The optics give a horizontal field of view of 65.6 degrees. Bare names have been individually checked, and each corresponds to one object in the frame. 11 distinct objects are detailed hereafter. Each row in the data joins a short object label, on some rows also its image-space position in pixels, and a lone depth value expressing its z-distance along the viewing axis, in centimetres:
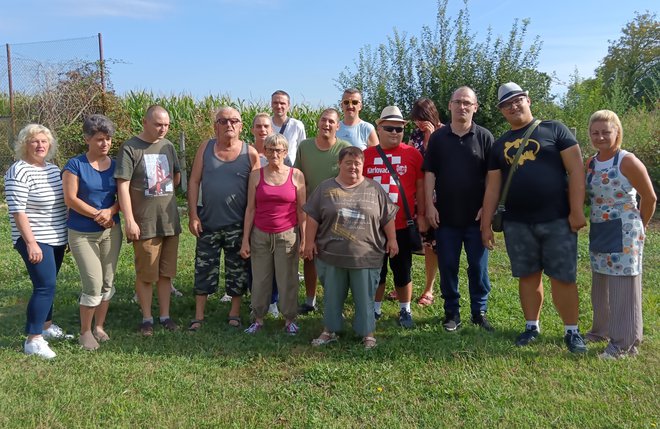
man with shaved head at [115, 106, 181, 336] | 443
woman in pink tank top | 454
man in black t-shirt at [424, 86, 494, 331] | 450
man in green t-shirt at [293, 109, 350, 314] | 476
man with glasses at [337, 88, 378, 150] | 526
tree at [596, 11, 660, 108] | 3825
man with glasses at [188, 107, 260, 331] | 470
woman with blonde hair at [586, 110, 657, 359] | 397
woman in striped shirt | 411
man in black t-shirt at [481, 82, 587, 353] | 405
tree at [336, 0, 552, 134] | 1082
